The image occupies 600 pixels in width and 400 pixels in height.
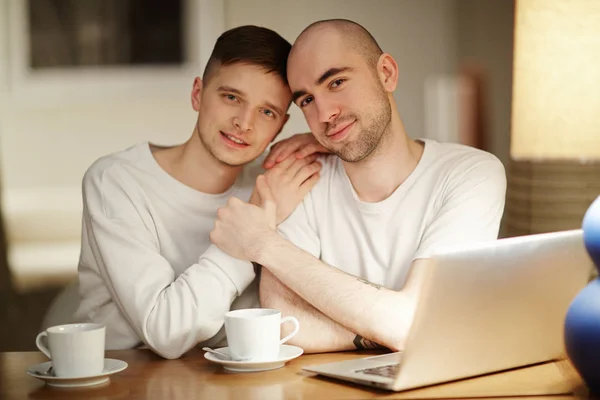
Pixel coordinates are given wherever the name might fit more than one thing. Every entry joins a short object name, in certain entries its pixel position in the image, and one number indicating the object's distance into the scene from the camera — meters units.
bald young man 1.53
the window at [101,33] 4.89
